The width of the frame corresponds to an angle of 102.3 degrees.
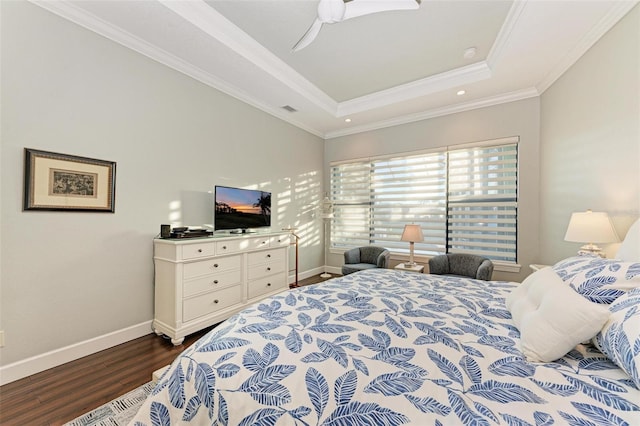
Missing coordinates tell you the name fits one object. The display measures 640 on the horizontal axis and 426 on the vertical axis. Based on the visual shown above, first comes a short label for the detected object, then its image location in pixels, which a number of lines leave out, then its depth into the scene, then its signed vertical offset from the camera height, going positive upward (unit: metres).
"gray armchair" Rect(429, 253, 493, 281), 3.12 -0.66
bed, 0.76 -0.56
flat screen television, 3.12 +0.05
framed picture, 1.98 +0.24
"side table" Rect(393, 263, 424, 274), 3.67 -0.77
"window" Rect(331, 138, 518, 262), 3.73 +0.26
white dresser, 2.44 -0.72
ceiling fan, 1.83 +1.52
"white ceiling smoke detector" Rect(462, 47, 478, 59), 2.88 +1.86
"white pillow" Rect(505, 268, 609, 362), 0.98 -0.43
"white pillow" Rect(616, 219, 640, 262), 1.47 -0.17
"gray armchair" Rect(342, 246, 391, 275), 4.05 -0.73
